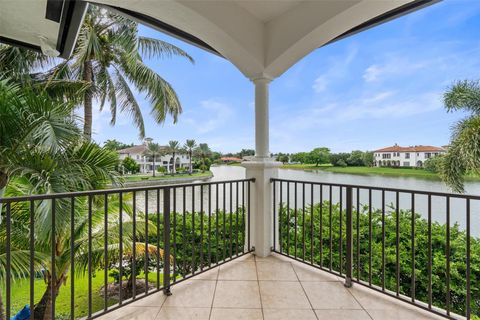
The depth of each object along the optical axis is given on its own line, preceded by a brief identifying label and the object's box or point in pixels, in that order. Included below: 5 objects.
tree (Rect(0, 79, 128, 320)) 2.49
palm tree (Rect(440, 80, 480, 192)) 5.19
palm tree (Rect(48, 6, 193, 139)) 6.53
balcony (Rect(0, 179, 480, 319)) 1.79
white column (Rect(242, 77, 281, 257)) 2.90
